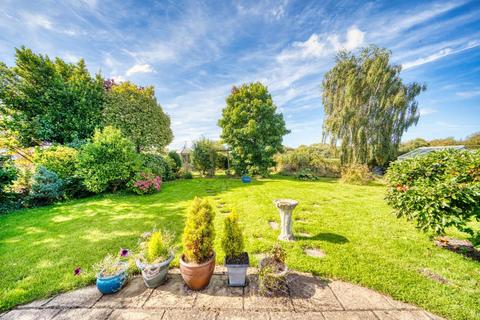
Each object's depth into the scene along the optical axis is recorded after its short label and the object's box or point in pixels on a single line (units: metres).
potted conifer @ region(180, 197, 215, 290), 2.04
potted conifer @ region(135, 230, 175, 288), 2.13
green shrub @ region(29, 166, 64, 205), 6.32
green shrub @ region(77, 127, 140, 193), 6.96
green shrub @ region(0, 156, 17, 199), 6.12
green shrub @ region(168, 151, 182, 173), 12.77
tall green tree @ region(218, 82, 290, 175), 12.25
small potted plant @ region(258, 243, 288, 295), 2.02
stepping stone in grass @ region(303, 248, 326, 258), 2.89
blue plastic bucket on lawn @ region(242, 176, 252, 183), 10.69
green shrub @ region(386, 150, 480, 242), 2.41
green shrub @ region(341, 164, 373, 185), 10.10
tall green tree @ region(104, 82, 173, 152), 9.57
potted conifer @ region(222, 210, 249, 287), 2.12
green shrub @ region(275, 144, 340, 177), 13.24
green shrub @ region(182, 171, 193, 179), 12.65
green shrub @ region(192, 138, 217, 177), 13.32
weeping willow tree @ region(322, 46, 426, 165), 10.90
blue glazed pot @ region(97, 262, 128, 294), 2.08
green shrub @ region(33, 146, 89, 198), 6.84
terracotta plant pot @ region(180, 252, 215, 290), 2.03
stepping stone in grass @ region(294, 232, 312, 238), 3.55
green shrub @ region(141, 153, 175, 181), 10.21
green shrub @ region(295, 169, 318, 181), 12.15
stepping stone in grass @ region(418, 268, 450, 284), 2.27
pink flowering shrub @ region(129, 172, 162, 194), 7.54
